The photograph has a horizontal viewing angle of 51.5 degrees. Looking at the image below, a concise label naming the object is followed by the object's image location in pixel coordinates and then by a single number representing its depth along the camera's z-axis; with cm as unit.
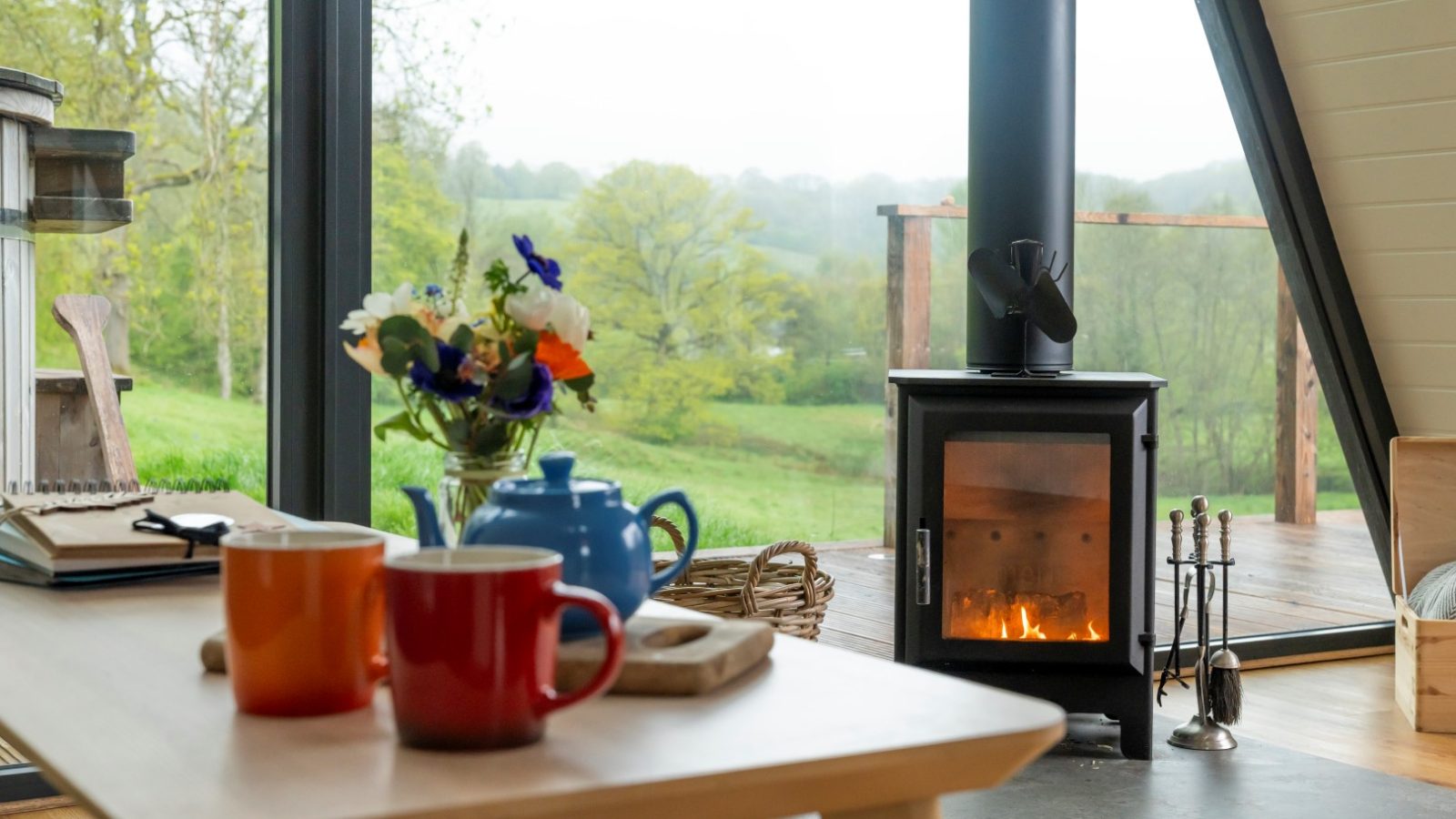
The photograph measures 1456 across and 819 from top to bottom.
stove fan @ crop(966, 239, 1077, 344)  298
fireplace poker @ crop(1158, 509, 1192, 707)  312
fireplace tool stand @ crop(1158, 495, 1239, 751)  308
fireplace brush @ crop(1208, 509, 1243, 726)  313
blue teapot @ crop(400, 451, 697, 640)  97
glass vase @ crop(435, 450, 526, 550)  111
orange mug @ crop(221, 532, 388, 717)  84
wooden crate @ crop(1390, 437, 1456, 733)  366
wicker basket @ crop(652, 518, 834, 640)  230
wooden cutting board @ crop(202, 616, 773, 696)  90
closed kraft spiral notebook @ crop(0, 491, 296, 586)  126
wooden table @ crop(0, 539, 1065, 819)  70
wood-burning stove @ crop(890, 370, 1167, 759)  292
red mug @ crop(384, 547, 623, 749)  77
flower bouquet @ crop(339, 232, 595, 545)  105
